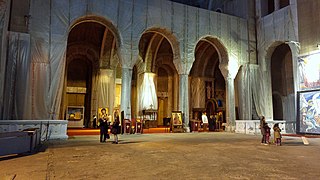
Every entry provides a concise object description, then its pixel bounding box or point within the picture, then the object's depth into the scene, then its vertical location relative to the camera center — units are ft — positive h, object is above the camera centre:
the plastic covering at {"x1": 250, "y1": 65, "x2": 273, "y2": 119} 56.70 +5.66
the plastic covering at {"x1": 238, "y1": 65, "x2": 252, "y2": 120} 55.87 +4.89
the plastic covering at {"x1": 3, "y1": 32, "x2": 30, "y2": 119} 36.45 +5.61
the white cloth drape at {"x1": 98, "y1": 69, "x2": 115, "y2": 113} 62.39 +5.93
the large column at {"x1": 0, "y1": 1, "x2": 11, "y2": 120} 34.24 +10.02
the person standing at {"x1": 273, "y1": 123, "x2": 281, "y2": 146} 29.08 -2.47
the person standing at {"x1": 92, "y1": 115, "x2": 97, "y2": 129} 62.39 -2.24
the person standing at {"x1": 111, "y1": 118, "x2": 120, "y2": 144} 29.94 -1.92
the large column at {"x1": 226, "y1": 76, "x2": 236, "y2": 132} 53.83 +1.83
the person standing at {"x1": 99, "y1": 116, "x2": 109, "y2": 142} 31.56 -2.02
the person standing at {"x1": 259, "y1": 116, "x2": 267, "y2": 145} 30.35 -1.77
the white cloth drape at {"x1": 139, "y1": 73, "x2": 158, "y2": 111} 62.44 +5.27
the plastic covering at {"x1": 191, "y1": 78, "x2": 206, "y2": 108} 68.28 +6.16
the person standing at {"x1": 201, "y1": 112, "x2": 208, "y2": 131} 54.13 -1.73
